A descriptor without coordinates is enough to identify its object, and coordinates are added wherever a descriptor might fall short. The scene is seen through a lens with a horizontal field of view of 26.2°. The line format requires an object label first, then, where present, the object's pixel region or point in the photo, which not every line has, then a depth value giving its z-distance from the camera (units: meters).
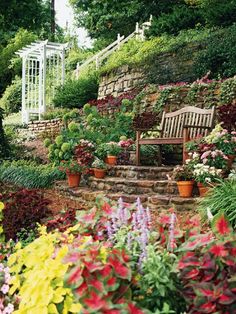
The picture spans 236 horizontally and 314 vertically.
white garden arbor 16.20
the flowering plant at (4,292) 2.50
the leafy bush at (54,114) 14.92
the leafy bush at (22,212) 5.23
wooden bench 7.95
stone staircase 6.62
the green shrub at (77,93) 15.60
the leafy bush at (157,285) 2.10
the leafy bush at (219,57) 11.44
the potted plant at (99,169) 8.11
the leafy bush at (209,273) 2.00
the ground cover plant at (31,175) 8.45
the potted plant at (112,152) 8.61
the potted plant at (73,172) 8.08
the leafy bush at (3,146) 10.92
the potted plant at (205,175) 6.45
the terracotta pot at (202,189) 6.49
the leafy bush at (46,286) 2.14
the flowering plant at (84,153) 8.28
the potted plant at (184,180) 6.68
